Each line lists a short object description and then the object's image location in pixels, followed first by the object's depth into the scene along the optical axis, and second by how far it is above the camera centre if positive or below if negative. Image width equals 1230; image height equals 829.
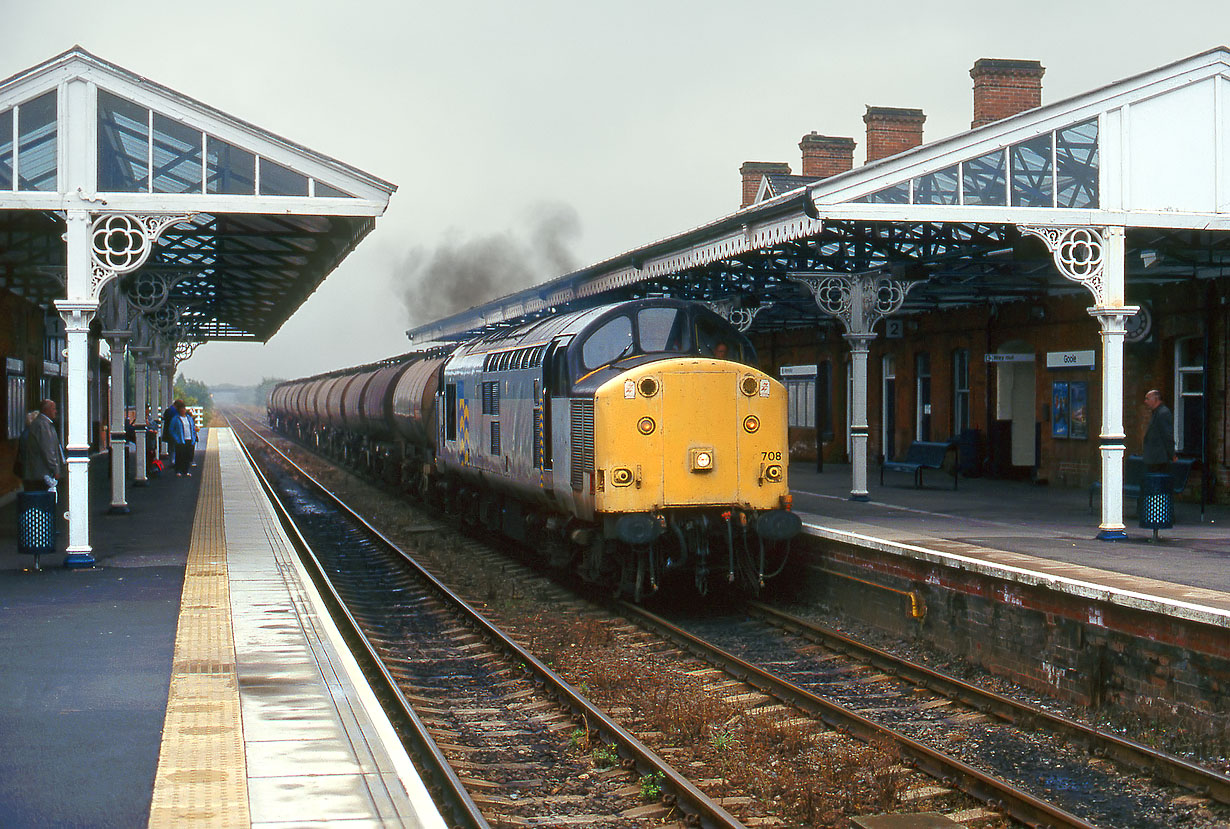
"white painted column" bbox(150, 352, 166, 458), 34.03 +0.41
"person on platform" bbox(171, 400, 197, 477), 28.30 -0.53
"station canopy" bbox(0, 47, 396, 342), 13.36 +2.83
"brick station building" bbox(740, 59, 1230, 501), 17.84 +0.82
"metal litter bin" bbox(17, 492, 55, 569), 13.09 -1.09
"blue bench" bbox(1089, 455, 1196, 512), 15.77 -0.81
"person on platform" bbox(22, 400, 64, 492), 14.52 -0.38
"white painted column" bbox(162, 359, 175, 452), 39.18 +1.47
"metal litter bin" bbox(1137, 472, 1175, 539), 13.52 -0.99
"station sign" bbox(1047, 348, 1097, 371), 19.59 +0.82
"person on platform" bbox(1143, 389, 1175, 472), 14.66 -0.32
